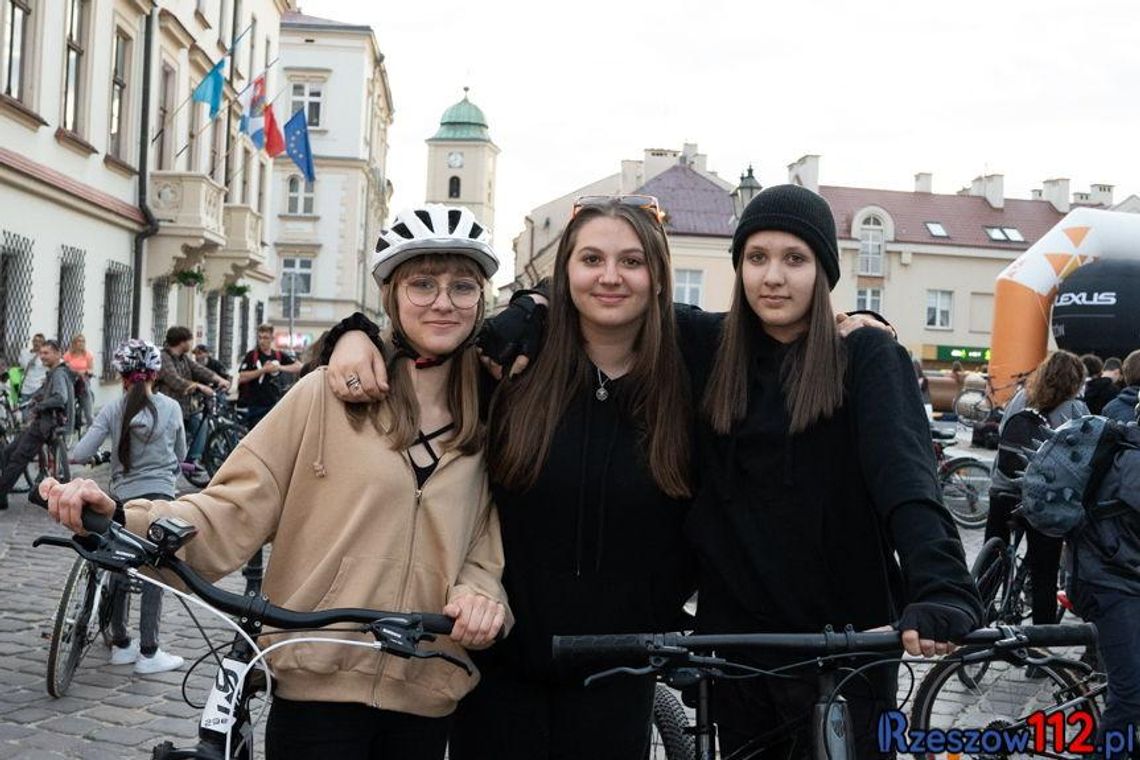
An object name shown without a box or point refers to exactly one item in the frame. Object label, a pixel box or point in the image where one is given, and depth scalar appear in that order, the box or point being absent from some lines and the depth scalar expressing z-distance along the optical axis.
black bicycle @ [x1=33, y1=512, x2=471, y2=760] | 2.35
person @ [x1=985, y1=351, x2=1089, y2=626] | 8.05
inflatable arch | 22.70
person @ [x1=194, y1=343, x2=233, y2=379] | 20.73
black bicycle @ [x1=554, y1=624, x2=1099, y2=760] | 2.33
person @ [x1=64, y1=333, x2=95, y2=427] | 16.12
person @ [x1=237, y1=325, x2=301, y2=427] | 15.45
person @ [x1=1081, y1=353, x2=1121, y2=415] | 9.16
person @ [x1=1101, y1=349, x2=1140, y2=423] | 6.04
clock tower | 106.62
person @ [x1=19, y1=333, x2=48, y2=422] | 14.62
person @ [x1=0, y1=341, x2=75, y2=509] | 12.27
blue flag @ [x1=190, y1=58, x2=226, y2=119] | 22.05
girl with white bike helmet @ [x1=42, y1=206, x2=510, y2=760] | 2.71
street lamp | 16.70
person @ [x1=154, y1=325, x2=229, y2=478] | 13.42
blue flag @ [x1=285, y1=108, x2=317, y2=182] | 26.12
